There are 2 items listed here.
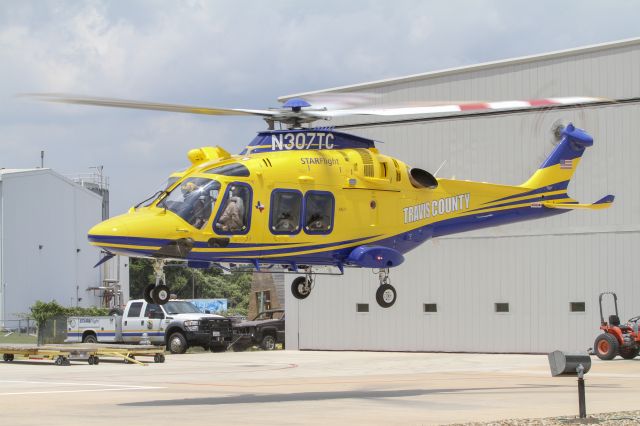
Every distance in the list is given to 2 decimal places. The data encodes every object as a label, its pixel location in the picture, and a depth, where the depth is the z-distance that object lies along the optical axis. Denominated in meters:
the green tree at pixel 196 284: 95.69
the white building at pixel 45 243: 60.72
